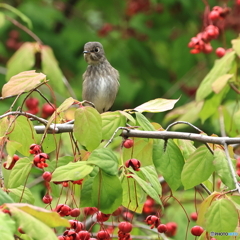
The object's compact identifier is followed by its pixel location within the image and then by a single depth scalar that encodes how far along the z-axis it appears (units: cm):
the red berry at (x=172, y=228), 787
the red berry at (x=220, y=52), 768
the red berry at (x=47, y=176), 445
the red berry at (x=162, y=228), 482
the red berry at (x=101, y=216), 465
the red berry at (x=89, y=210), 534
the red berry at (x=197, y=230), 496
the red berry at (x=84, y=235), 433
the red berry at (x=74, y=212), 454
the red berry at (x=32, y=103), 867
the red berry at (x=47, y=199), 465
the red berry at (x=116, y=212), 488
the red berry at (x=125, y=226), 464
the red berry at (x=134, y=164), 455
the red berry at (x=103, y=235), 454
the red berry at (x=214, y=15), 748
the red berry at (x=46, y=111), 834
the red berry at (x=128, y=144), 496
